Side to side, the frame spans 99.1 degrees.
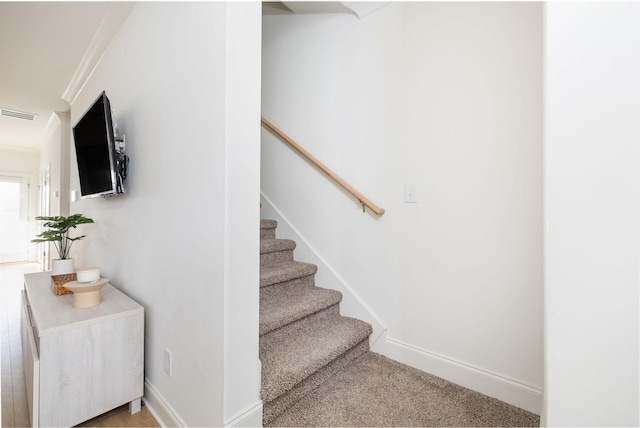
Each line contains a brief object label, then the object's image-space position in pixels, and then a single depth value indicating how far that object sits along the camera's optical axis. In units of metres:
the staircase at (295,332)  1.32
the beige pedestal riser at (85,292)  1.41
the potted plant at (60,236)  1.62
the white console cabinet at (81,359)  1.18
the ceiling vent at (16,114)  3.66
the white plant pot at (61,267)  1.77
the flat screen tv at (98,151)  1.61
